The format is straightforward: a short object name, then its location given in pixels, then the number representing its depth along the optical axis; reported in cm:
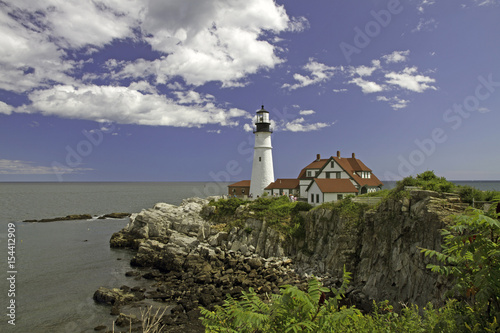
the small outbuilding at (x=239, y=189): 4934
